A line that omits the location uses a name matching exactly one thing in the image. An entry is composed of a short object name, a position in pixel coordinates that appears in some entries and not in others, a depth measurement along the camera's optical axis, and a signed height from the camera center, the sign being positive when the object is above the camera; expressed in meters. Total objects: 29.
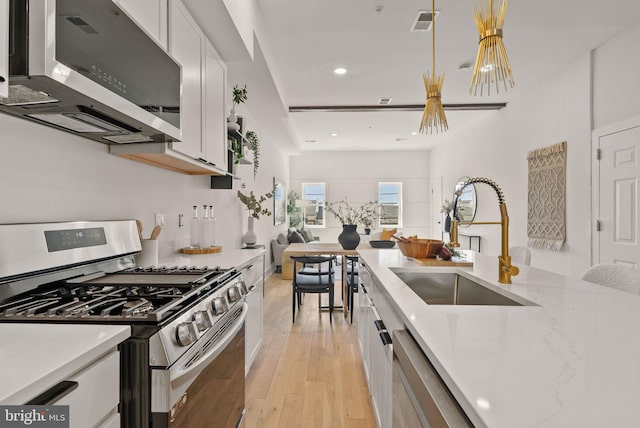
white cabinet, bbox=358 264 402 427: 1.33 -0.65
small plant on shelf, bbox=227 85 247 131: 2.74 +0.84
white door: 2.95 +0.19
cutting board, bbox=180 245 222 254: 2.38 -0.27
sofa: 6.43 -0.56
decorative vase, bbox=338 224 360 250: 3.62 -0.26
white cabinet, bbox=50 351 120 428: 0.66 -0.39
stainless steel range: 0.87 -0.28
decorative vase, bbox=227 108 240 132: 2.74 +0.73
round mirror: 6.27 +0.18
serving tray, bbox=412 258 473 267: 1.76 -0.26
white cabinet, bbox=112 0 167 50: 1.28 +0.83
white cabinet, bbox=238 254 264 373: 2.21 -0.67
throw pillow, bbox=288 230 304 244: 6.86 -0.50
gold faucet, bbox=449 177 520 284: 1.37 -0.19
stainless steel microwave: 0.87 +0.44
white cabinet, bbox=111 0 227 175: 1.55 +0.72
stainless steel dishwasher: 0.62 -0.39
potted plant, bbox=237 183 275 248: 3.56 +0.01
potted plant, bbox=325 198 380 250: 3.62 -0.26
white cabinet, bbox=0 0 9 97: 0.74 +0.37
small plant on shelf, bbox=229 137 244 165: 2.99 +0.58
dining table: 3.41 -0.39
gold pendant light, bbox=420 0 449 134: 2.07 +0.68
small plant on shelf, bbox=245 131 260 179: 3.70 +0.79
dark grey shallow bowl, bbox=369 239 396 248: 3.52 -0.32
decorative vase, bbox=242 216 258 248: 3.56 -0.28
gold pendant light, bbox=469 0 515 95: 1.50 +0.79
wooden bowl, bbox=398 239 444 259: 1.99 -0.20
